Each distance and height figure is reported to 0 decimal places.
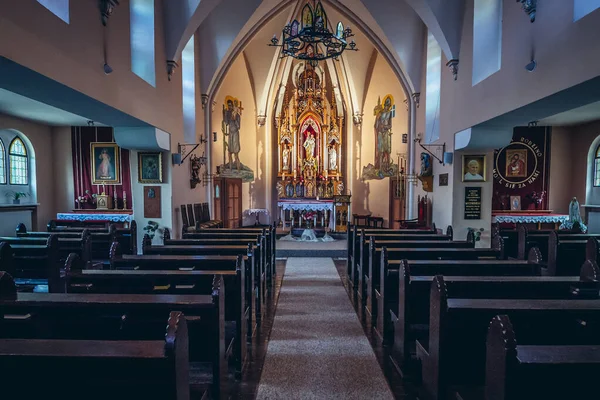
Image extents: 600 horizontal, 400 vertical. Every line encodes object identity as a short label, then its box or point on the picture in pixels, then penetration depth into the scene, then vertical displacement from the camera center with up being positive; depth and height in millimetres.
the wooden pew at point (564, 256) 5027 -1016
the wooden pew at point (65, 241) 5332 -852
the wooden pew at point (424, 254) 4367 -859
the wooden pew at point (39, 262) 4920 -1059
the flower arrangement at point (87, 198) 11484 -363
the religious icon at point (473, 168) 7871 +426
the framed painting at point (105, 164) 11625 +776
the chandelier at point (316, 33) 7555 +3534
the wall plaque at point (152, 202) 8219 -352
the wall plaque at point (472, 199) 7941 -279
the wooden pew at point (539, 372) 1415 -762
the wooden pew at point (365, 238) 5629 -882
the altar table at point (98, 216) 9625 -821
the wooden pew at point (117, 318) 2188 -880
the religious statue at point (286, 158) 15039 +1234
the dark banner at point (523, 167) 11188 +638
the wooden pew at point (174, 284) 2904 -842
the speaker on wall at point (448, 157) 8094 +702
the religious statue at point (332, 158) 15102 +1257
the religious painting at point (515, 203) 11188 -522
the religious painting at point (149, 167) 8125 +470
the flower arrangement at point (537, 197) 11195 -332
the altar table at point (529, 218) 9320 -843
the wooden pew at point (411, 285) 3136 -943
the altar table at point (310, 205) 13188 -692
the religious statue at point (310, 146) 15008 +1766
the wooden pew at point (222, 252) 4395 -863
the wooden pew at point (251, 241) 5184 -886
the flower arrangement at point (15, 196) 9969 -251
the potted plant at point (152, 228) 8133 -963
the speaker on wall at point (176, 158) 8414 +703
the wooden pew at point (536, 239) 5398 -877
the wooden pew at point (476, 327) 2125 -921
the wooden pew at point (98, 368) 1466 -780
